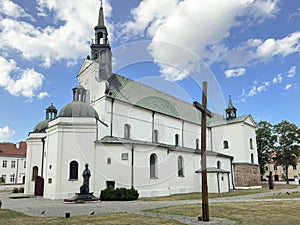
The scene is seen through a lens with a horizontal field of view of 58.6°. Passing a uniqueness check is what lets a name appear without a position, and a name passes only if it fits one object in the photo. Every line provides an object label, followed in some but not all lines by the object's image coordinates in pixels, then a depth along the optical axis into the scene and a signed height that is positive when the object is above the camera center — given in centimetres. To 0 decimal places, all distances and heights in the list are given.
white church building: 2127 +173
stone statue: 1850 -131
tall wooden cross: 951 +61
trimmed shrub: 1902 -233
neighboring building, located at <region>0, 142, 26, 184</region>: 5066 -33
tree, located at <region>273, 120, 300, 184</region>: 4662 +305
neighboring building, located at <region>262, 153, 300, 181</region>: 6906 -299
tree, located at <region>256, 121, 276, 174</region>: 4719 +363
